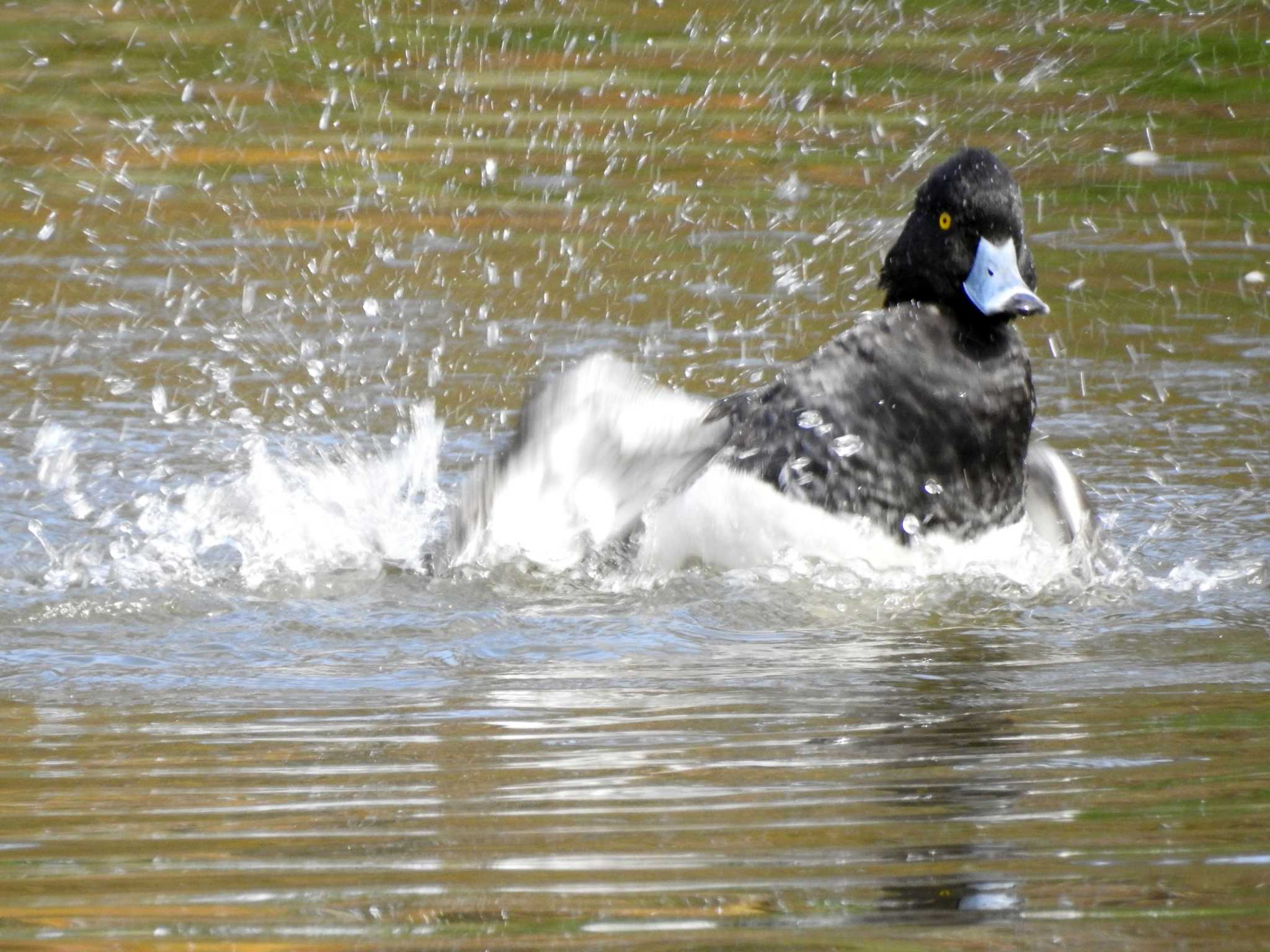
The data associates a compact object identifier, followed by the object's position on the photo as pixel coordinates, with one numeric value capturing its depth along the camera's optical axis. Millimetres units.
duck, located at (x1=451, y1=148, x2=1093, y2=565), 9578
